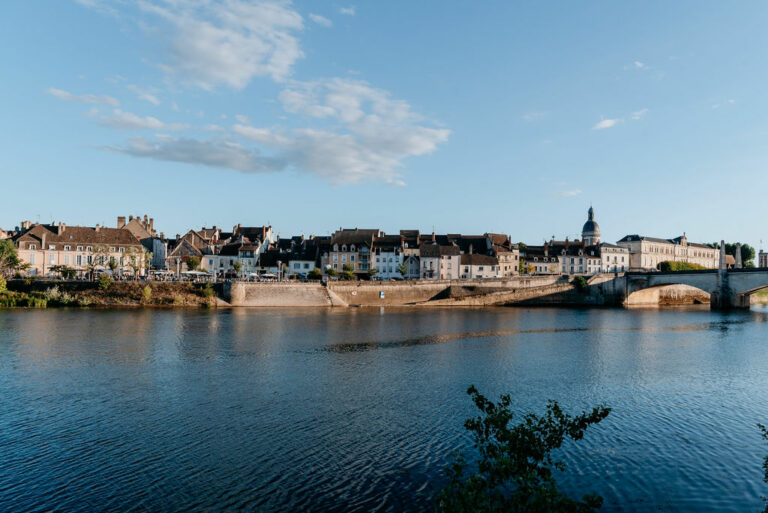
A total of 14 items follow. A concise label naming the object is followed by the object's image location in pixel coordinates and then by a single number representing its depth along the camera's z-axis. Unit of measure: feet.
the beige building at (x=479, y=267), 350.02
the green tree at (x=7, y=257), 251.39
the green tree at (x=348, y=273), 304.91
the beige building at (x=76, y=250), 281.95
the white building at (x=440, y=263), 346.33
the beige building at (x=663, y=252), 487.20
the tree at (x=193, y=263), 310.65
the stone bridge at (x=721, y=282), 264.52
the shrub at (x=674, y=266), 448.24
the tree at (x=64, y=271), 270.30
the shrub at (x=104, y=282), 242.17
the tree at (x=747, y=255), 536.83
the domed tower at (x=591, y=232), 510.17
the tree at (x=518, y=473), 29.58
